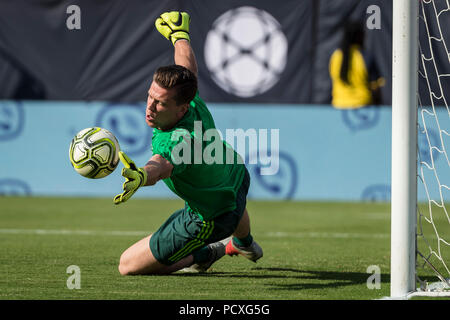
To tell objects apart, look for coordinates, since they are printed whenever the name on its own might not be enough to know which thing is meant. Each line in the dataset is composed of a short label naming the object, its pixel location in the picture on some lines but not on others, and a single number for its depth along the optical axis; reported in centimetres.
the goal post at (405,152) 848
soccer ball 910
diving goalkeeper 923
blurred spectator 2145
